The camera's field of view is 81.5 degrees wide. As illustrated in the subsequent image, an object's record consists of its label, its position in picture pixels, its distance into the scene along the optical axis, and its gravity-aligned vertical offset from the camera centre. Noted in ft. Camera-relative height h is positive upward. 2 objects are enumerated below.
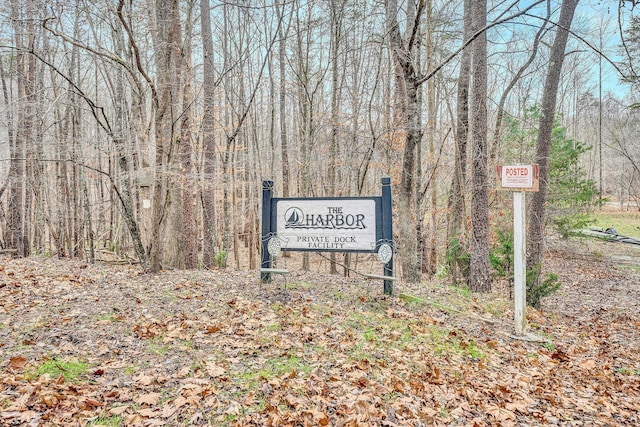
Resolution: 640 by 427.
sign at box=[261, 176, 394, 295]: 18.49 -1.38
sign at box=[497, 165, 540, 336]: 16.10 -1.28
